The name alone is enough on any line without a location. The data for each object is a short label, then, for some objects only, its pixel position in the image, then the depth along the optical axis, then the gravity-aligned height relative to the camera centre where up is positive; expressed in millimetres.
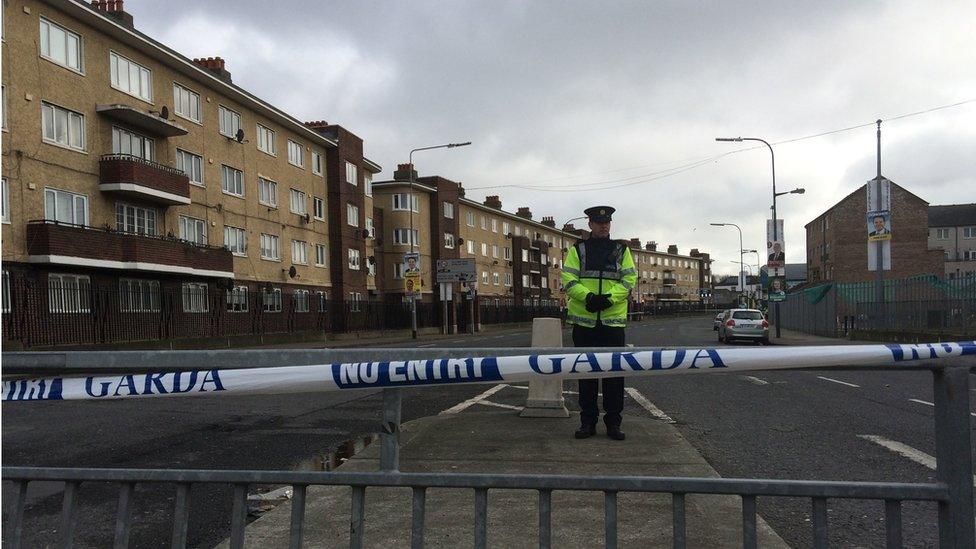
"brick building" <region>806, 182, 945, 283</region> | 57062 +1973
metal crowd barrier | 1946 -670
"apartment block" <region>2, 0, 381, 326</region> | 20578 +4145
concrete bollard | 7230 -1425
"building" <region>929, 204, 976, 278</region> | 79000 +3168
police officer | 5848 -262
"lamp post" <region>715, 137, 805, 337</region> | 31828 +5077
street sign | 40969 +23
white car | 25250 -2339
